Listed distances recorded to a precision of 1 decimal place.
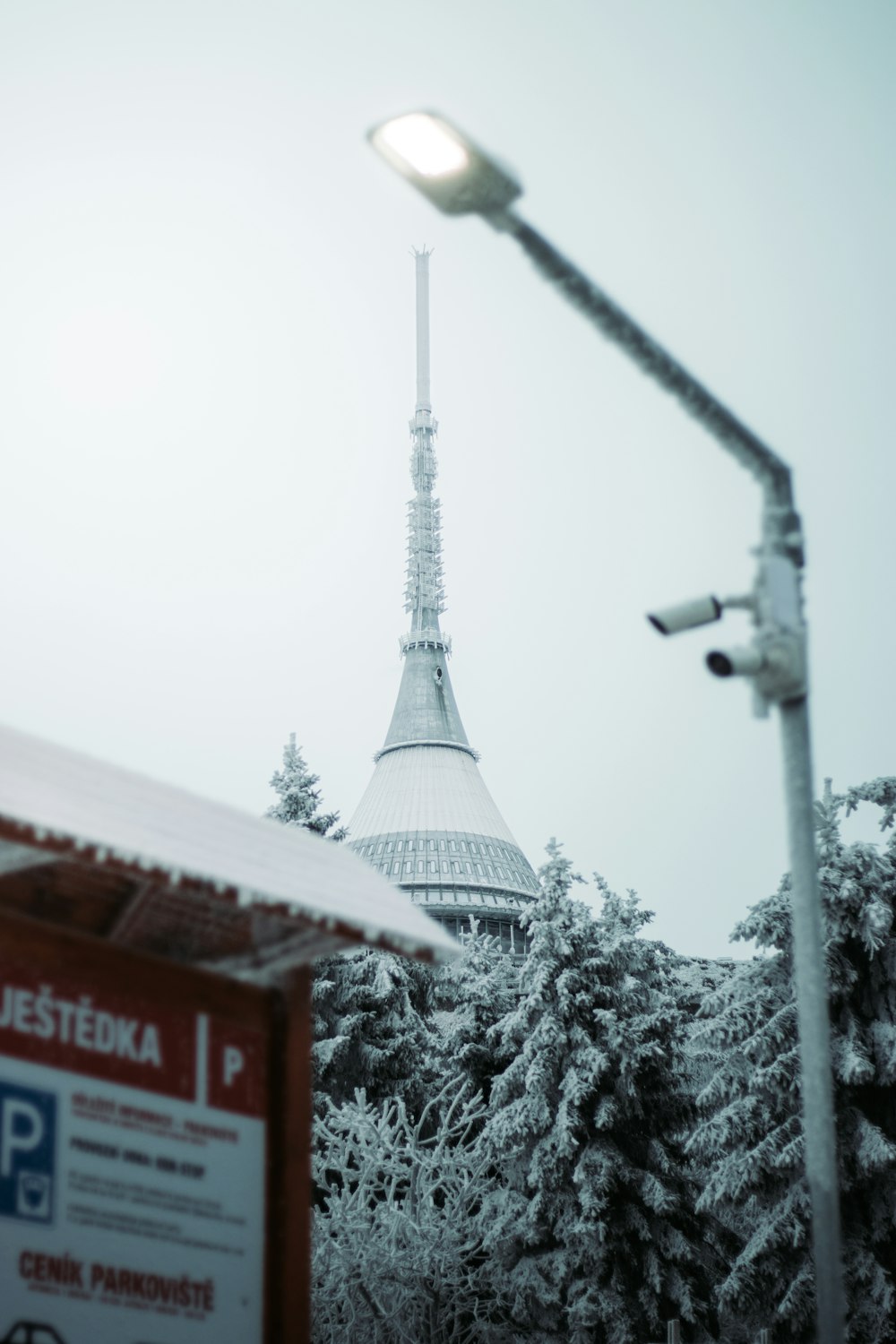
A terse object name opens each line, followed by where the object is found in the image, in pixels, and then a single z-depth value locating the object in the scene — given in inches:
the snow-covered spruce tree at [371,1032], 1058.7
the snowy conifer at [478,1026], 1015.0
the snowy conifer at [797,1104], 687.7
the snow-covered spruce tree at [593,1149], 823.1
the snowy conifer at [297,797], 1106.1
